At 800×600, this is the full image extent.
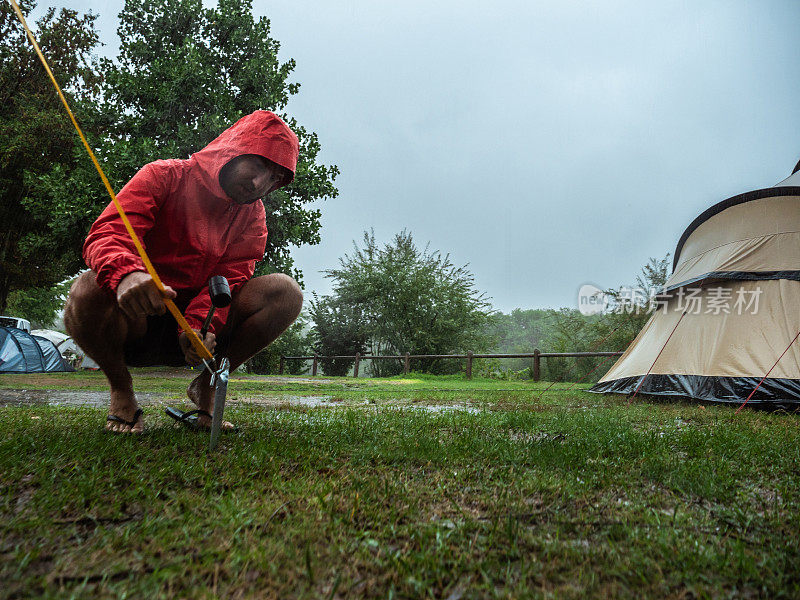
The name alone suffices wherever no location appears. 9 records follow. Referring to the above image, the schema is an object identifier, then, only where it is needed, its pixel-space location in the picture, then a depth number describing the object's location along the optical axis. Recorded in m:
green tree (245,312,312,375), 20.31
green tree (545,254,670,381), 18.11
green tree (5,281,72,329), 22.17
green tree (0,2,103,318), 11.30
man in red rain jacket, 2.22
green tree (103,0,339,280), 11.95
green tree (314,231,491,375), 22.36
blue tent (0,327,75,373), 12.27
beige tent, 5.46
